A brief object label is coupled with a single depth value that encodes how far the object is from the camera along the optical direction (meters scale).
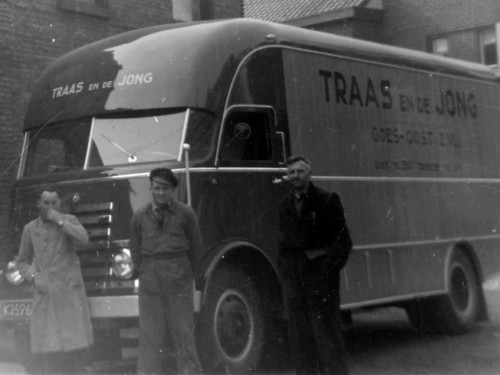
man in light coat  9.02
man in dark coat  8.25
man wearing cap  8.35
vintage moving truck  9.30
